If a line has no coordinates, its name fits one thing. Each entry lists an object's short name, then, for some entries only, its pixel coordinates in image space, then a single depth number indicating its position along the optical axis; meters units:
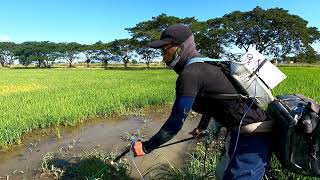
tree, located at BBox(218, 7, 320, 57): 21.97
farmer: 1.36
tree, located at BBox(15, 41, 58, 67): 42.57
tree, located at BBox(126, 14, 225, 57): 22.86
